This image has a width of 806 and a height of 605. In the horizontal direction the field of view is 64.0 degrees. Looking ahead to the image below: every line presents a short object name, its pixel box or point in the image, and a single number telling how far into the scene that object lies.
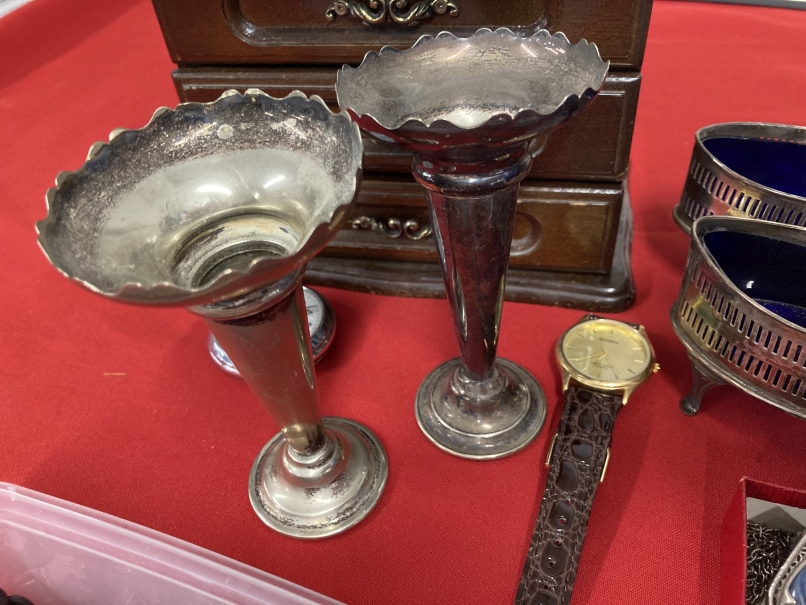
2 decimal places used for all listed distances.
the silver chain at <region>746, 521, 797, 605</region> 0.19
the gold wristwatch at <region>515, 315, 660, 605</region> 0.20
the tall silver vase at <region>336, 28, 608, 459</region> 0.15
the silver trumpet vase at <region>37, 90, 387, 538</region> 0.16
